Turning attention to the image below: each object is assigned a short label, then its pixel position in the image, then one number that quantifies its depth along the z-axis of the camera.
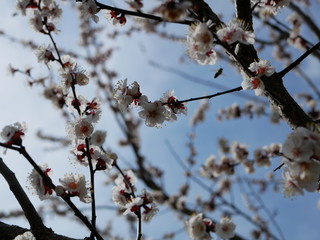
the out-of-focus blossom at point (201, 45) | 0.52
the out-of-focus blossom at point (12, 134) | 0.54
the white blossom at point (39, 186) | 0.57
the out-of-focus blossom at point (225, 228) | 0.65
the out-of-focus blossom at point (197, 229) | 0.63
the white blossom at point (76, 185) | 0.57
